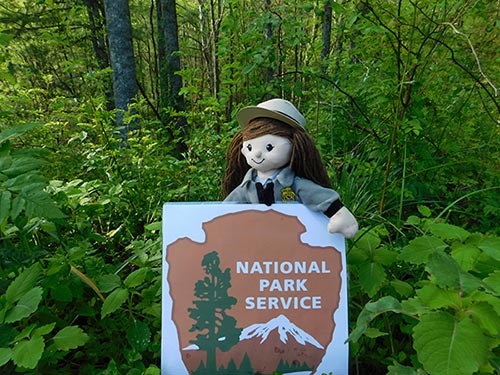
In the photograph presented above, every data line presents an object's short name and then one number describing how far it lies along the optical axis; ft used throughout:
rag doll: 1.63
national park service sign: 1.39
